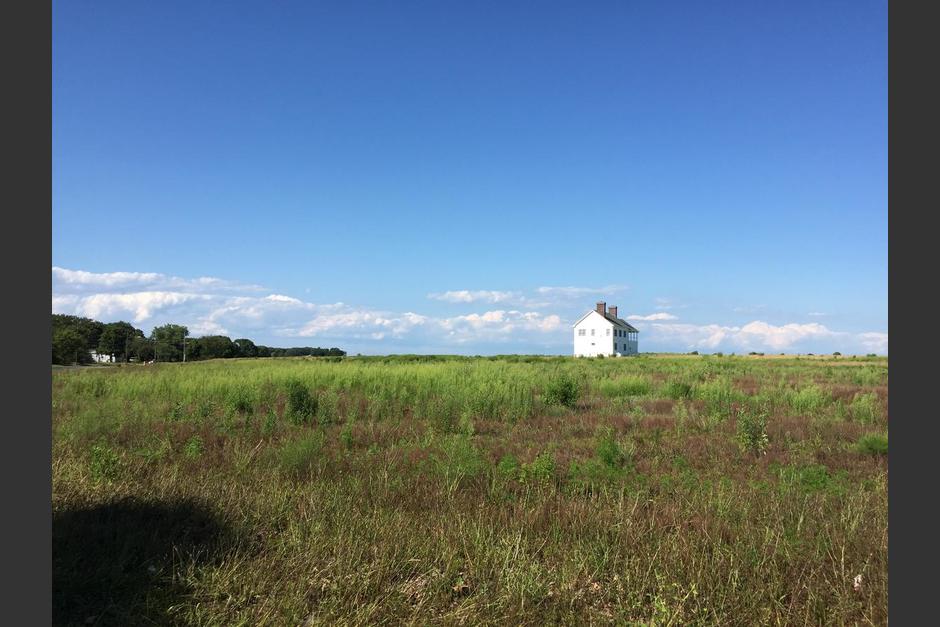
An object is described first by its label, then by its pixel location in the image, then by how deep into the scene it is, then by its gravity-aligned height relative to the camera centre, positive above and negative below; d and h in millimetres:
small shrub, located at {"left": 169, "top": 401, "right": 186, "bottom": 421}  13342 -2163
